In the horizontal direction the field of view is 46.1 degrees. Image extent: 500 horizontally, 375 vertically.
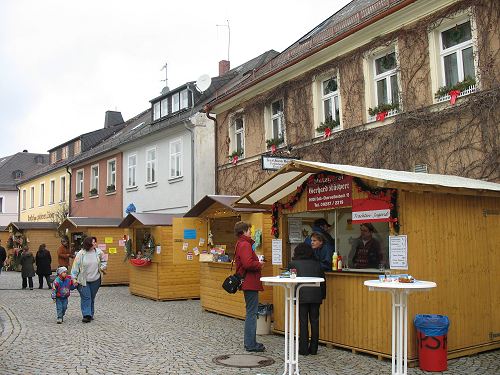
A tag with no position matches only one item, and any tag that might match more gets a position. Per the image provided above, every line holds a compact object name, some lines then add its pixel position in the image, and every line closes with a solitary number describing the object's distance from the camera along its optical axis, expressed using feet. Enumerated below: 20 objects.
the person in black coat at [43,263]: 64.39
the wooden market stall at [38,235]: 96.27
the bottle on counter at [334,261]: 29.99
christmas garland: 26.48
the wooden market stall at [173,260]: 52.70
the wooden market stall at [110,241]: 69.51
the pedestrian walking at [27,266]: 65.67
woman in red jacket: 28.68
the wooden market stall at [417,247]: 26.27
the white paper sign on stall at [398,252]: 25.89
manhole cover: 26.08
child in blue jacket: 38.63
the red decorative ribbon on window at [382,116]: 42.19
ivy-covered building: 35.12
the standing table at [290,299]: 23.34
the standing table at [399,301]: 20.97
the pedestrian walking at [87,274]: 38.86
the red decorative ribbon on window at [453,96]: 36.42
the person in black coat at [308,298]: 27.81
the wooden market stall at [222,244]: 39.09
